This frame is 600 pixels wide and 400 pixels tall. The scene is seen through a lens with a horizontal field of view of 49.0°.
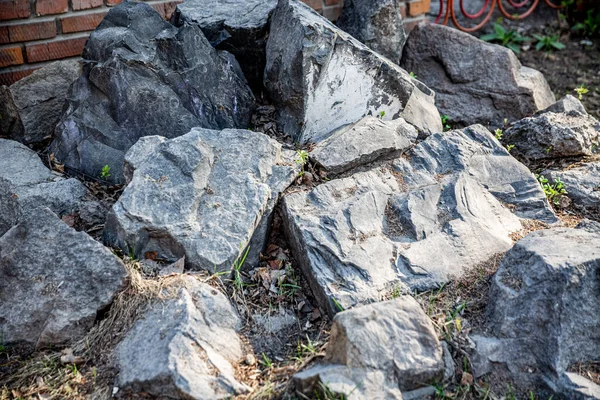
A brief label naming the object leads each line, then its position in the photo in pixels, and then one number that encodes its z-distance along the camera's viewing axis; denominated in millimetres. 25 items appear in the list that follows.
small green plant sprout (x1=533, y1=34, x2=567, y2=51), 5816
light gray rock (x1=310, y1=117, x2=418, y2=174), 3330
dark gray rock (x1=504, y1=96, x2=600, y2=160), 3736
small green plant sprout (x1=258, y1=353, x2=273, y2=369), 2539
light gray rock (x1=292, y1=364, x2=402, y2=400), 2236
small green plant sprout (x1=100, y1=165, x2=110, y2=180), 3385
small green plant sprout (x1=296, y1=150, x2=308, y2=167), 3312
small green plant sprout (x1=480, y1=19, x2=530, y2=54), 5832
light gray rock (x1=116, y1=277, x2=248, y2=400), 2326
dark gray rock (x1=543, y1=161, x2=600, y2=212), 3443
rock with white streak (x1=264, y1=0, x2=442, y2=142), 3568
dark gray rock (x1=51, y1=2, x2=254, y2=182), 3469
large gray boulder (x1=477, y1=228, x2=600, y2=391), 2447
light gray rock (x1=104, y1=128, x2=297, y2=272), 2869
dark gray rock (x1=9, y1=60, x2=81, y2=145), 3797
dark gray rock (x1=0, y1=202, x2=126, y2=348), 2662
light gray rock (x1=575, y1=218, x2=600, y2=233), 3053
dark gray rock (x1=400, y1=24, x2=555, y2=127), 4410
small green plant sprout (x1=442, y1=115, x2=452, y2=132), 4355
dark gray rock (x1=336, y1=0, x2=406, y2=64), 4332
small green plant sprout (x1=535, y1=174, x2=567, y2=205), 3467
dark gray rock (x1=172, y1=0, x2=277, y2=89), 3957
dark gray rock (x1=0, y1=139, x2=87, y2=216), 3184
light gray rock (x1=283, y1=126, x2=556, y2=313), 2818
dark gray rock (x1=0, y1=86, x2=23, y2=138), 3787
